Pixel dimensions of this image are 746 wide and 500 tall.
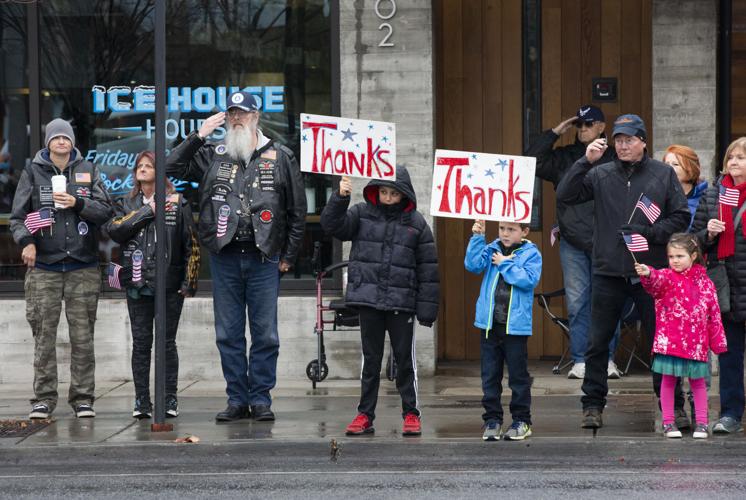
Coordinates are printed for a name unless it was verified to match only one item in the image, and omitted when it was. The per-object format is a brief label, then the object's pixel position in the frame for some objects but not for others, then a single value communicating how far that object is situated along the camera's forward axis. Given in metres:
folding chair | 23.48
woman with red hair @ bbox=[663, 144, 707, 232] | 19.06
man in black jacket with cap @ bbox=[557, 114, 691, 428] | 17.45
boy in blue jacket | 17.27
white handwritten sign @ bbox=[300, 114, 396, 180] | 17.86
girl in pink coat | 16.92
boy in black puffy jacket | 17.64
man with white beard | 18.80
